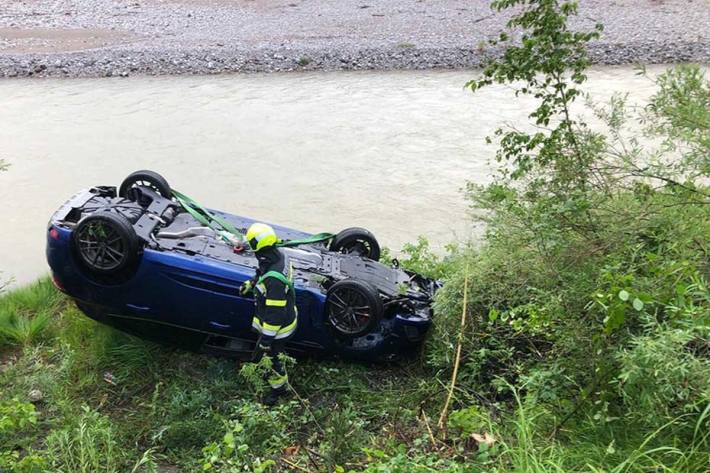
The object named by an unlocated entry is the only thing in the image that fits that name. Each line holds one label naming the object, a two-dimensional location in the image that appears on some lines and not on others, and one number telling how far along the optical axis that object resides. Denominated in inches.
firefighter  175.5
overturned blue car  186.1
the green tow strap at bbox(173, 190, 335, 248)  207.0
